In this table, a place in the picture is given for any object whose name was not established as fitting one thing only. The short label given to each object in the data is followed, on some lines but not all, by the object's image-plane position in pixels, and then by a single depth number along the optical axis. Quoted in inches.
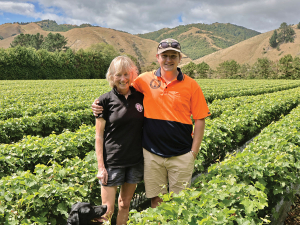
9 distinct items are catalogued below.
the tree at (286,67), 2512.3
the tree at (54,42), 3314.5
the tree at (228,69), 3009.4
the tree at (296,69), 2438.5
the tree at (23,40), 3513.8
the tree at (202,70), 2832.2
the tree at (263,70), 2679.6
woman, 96.1
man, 101.5
